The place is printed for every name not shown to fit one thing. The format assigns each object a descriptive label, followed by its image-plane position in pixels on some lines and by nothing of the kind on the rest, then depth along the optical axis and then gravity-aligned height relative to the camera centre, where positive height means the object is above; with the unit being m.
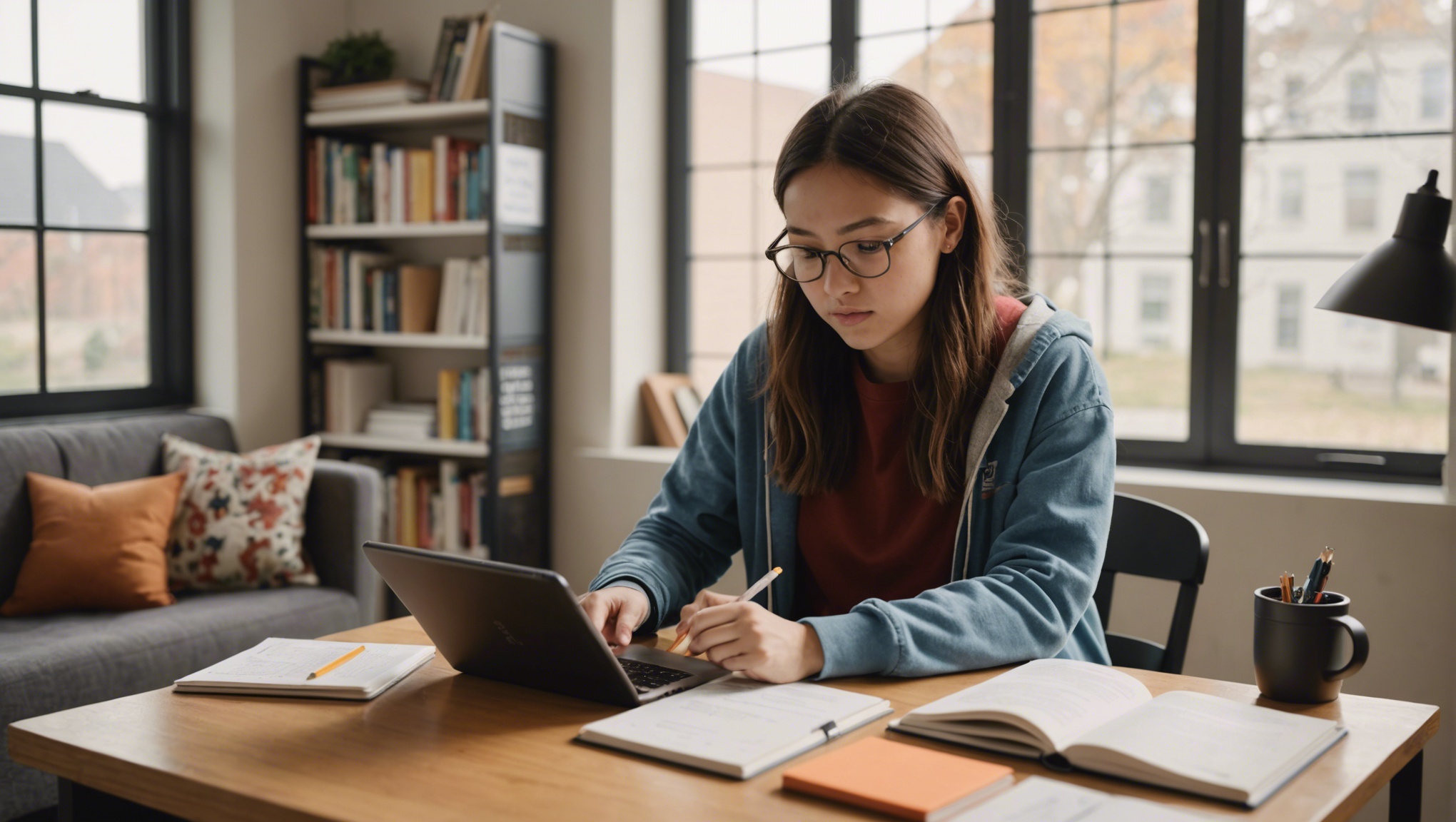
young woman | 1.40 -0.13
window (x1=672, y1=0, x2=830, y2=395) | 3.64 +0.62
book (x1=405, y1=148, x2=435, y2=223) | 3.71 +0.49
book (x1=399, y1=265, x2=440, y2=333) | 3.80 +0.14
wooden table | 0.98 -0.37
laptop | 1.15 -0.29
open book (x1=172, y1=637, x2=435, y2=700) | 1.28 -0.36
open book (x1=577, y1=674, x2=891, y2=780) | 1.06 -0.35
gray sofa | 2.49 -0.64
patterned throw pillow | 3.10 -0.47
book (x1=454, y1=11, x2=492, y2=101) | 3.56 +0.83
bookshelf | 3.48 +0.18
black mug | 1.21 -0.30
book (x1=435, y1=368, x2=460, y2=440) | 3.67 -0.18
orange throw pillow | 2.87 -0.51
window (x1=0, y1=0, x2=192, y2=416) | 3.50 +0.40
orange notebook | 0.95 -0.35
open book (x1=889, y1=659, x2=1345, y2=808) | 1.00 -0.34
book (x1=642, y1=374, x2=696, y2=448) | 3.70 -0.20
